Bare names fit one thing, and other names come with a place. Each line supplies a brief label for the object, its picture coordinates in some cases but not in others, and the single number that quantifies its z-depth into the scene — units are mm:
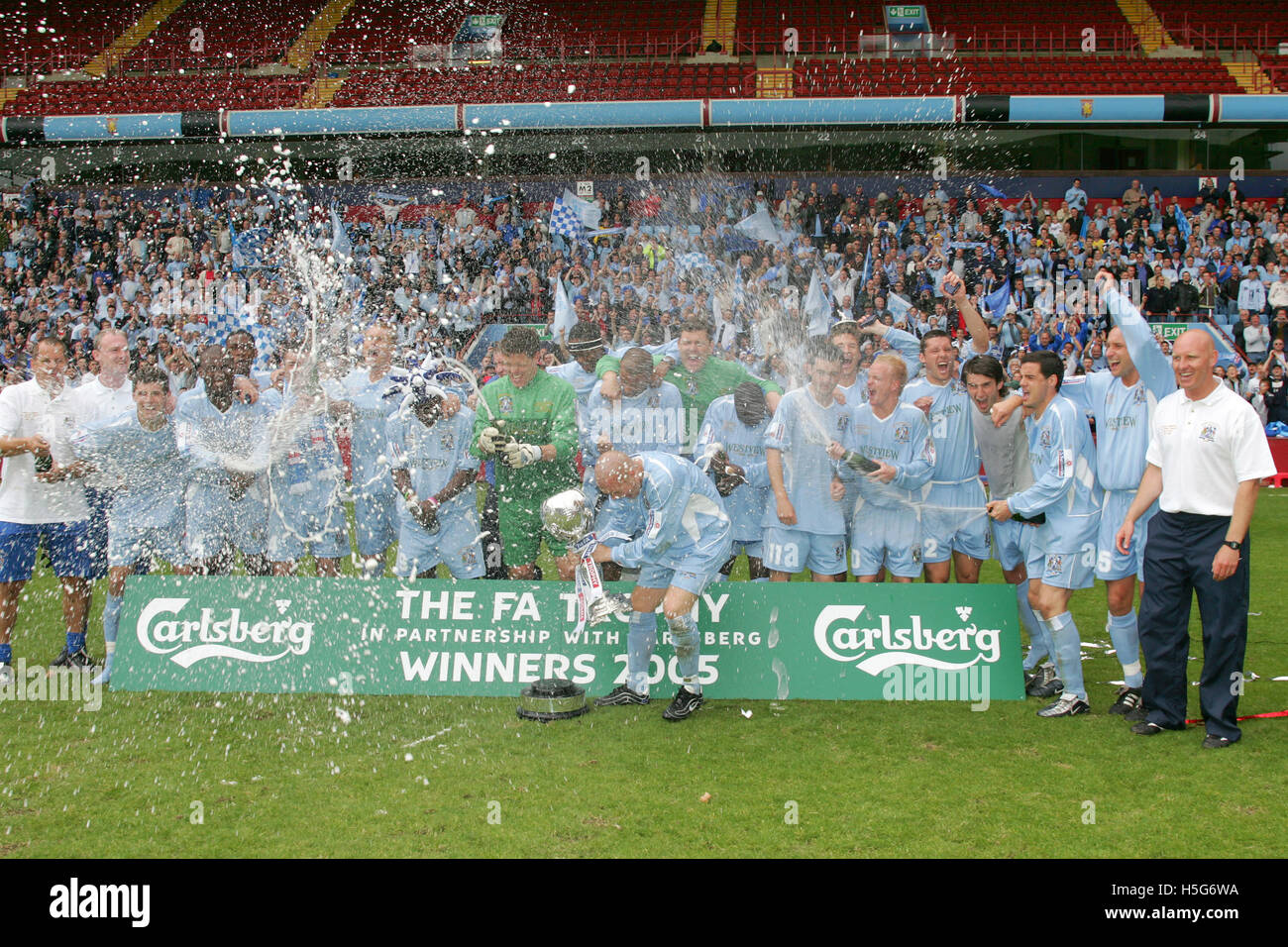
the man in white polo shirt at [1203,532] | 5117
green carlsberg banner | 5996
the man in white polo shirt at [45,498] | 6465
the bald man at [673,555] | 5719
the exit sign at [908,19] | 25641
